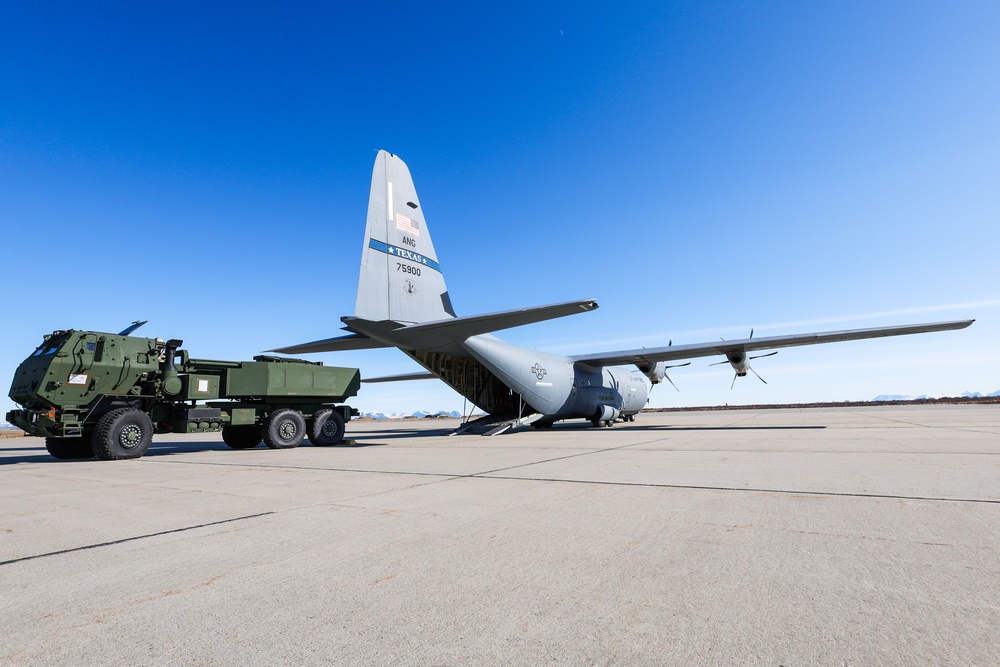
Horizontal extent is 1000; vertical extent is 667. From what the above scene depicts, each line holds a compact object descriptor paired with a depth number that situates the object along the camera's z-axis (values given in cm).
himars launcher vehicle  1044
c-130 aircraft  1309
